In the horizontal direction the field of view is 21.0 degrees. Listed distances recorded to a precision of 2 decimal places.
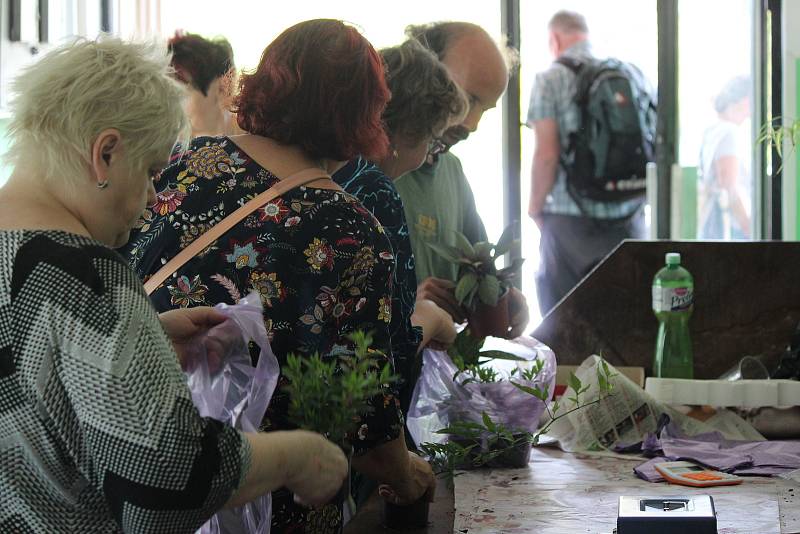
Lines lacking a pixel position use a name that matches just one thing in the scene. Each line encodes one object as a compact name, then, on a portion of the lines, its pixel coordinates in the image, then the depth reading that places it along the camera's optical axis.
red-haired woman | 3.88
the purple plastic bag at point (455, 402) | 4.28
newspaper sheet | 4.48
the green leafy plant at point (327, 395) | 3.47
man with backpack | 7.92
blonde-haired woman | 2.93
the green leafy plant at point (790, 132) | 5.11
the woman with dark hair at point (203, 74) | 5.72
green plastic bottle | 4.84
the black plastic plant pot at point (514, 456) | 4.28
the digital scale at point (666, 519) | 3.67
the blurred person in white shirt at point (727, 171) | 8.54
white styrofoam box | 4.52
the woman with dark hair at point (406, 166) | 4.23
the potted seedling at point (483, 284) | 4.57
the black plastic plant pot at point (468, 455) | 4.24
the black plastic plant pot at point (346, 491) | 3.56
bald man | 4.98
